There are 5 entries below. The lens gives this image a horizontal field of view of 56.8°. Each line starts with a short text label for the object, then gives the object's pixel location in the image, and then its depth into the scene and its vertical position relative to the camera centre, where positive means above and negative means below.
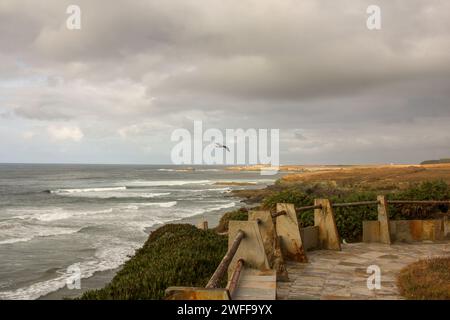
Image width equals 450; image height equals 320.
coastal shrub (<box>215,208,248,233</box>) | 18.30 -2.78
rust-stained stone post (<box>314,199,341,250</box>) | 9.55 -1.51
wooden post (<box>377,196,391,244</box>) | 10.52 -1.52
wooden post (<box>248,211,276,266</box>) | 7.07 -1.14
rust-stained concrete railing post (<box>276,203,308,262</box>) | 8.20 -1.46
